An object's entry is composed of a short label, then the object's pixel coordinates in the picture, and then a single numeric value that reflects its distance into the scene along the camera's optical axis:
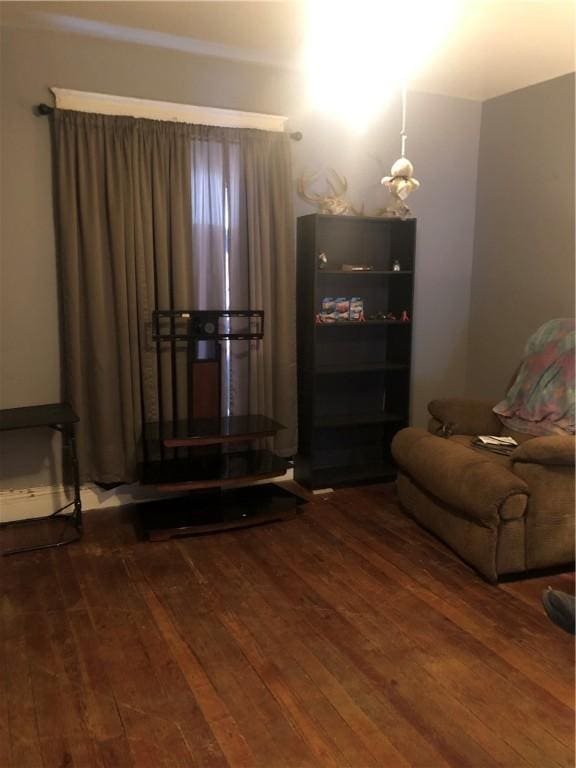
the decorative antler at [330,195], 3.85
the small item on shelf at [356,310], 3.93
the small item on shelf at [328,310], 3.87
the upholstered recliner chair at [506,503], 2.68
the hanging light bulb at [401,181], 2.79
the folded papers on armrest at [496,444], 3.12
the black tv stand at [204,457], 3.23
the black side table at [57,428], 2.99
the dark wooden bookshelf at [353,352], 3.86
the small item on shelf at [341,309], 3.89
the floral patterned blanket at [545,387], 3.14
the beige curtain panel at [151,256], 3.23
